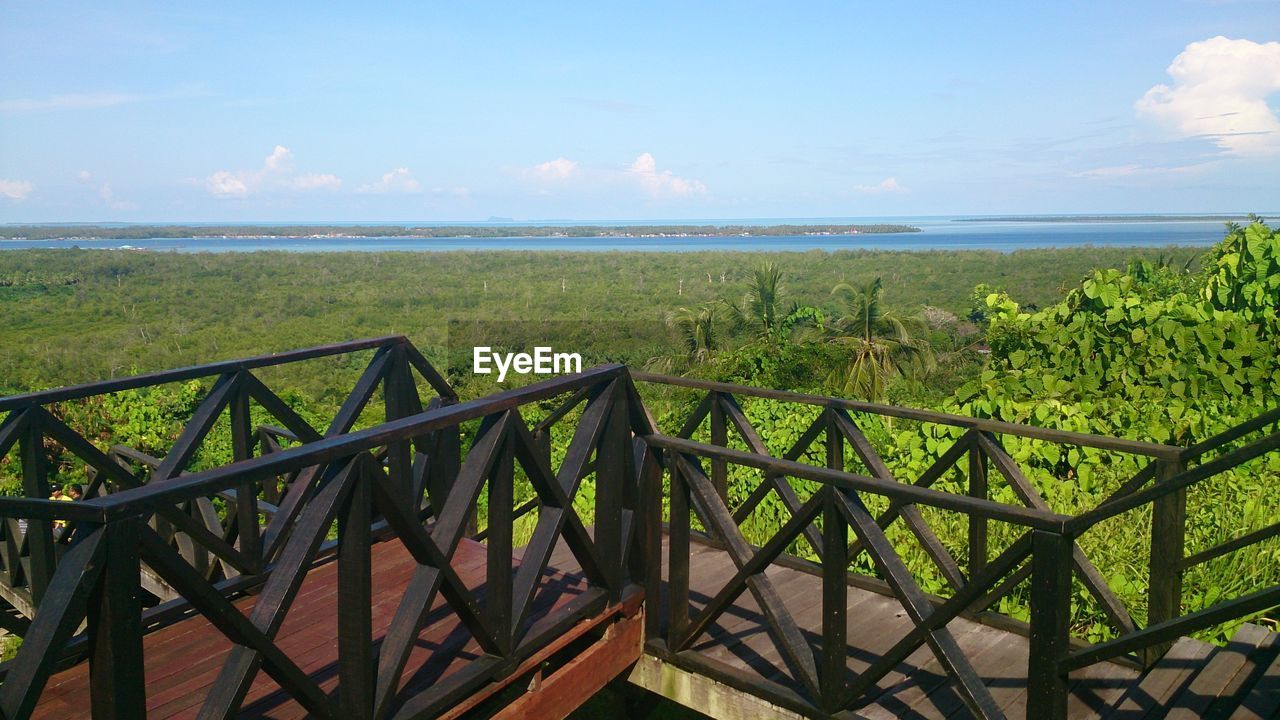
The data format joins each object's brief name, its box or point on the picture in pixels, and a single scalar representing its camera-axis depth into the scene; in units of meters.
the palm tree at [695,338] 24.70
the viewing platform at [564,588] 2.11
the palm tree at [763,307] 23.72
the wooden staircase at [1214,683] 2.71
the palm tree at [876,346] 18.30
